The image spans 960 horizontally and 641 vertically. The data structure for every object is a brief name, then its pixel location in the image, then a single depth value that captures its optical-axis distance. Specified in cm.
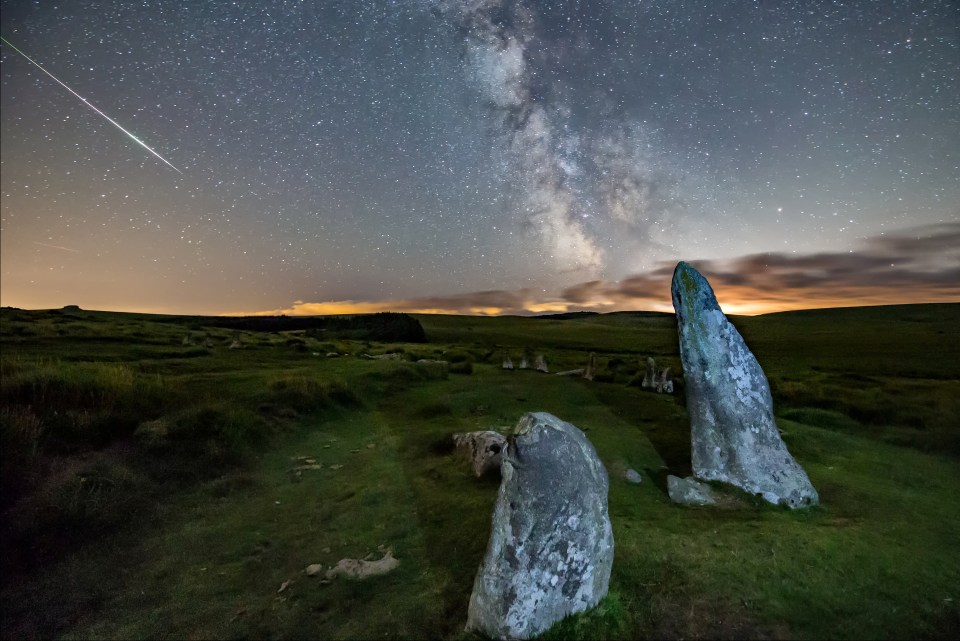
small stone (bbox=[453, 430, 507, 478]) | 1147
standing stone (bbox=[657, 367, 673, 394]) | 2395
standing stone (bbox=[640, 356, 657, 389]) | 2441
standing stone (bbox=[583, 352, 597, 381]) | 2805
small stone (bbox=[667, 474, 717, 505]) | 962
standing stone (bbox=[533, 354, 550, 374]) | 3230
